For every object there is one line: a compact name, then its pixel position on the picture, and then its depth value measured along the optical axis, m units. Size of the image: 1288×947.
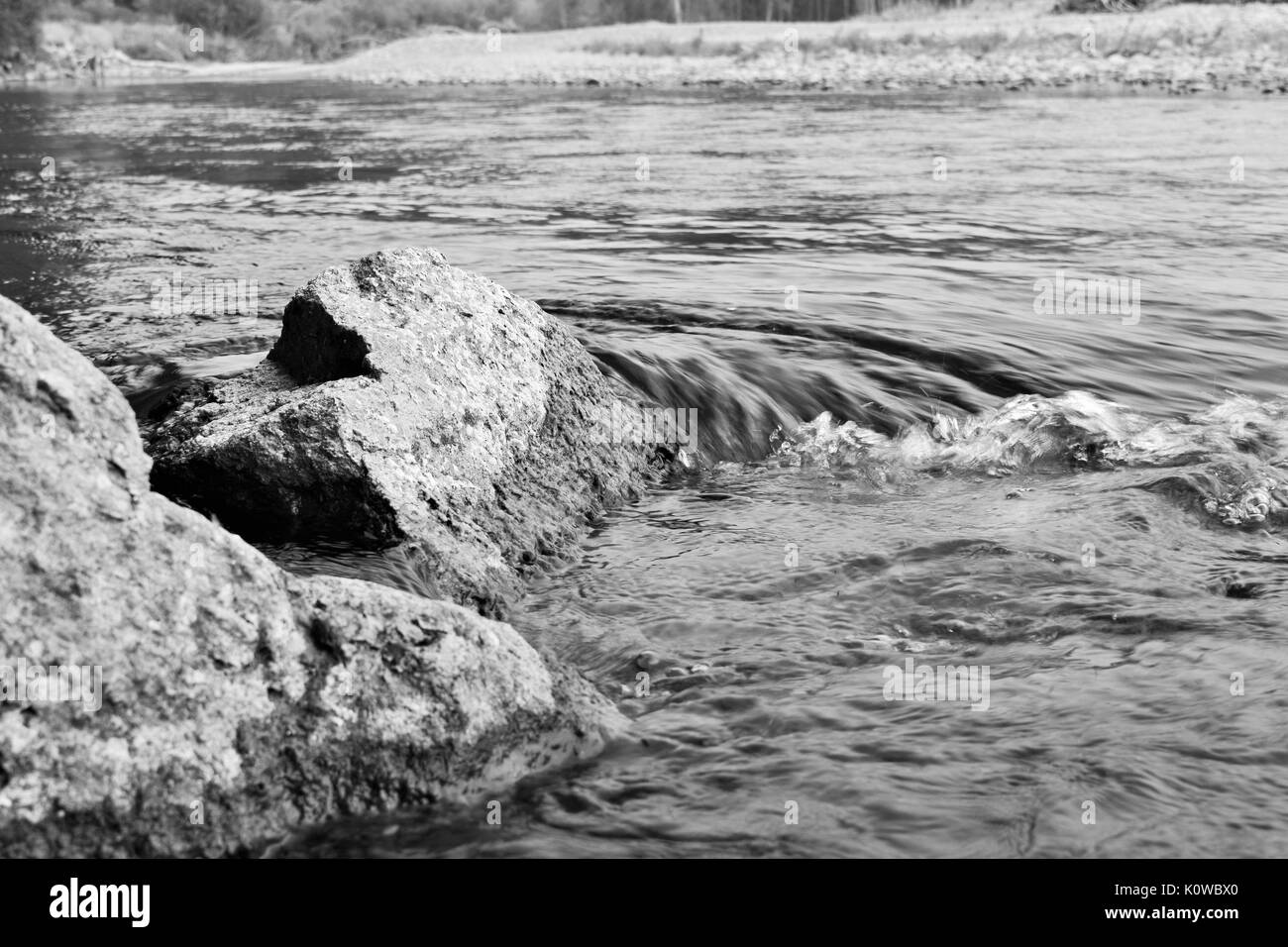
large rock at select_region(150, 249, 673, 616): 4.48
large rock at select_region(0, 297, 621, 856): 2.81
